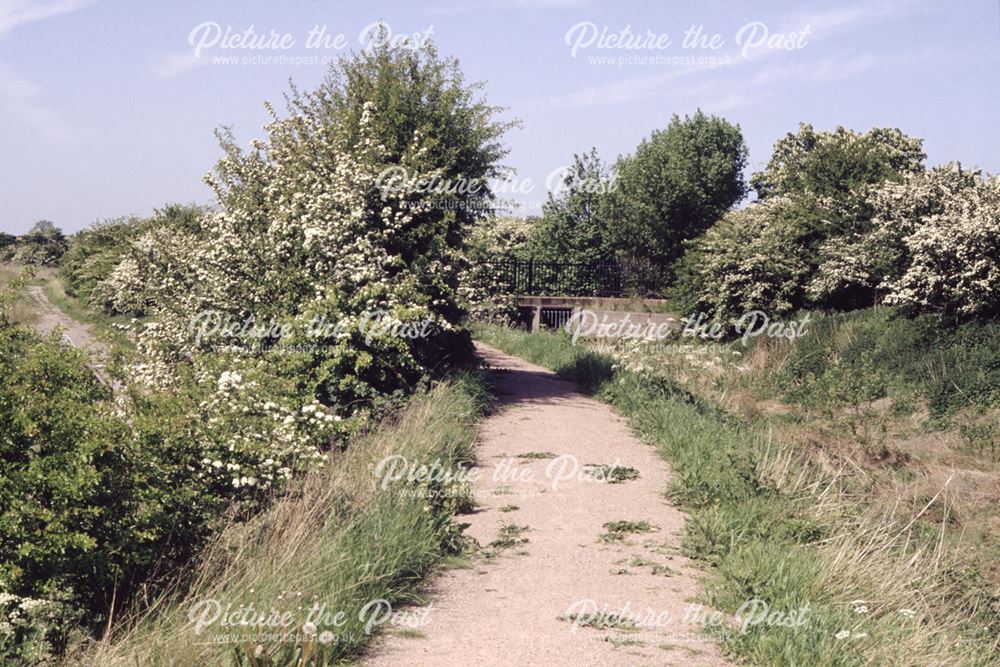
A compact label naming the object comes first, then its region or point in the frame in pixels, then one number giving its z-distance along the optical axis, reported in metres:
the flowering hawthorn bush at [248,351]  5.46
